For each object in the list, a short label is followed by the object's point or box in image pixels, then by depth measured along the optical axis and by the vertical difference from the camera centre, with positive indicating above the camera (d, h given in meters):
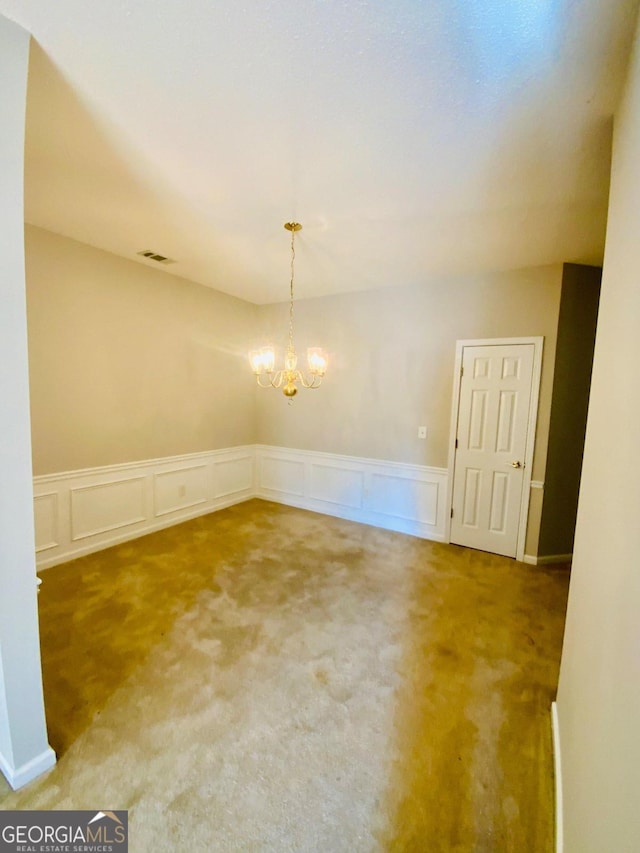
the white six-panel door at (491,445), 3.30 -0.47
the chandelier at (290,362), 2.72 +0.22
